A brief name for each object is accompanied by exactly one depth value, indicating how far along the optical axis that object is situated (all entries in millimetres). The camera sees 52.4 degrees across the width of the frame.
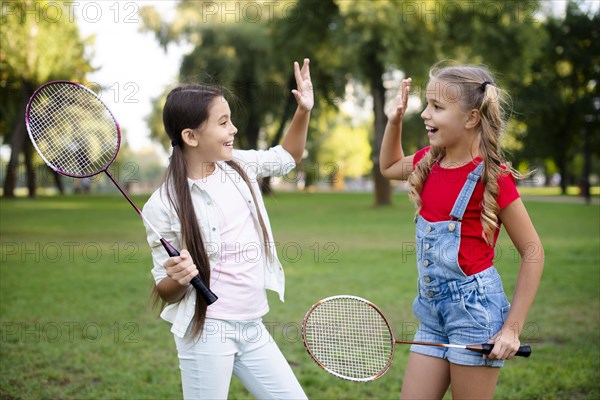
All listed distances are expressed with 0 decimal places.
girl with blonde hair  2586
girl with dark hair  2736
